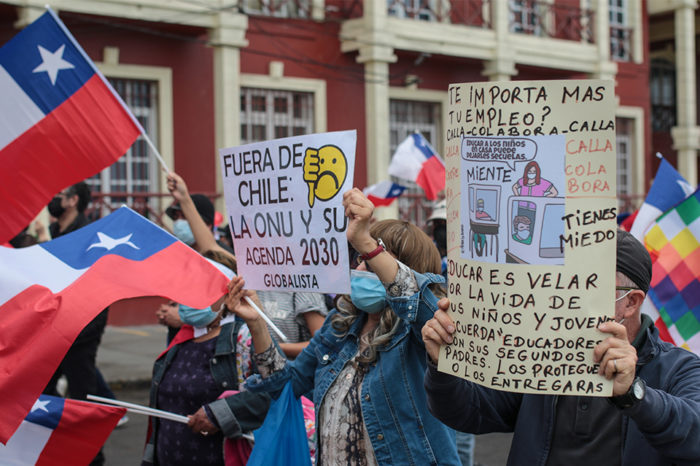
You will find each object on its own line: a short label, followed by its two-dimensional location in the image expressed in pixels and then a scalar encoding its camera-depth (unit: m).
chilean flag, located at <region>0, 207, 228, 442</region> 3.81
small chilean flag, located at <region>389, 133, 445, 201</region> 11.23
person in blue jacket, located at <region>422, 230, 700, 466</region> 2.21
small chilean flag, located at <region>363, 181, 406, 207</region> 11.04
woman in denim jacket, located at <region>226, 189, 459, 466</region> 3.09
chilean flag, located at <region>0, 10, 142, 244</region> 4.85
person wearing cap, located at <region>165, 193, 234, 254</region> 6.05
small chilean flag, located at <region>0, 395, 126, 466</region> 4.17
